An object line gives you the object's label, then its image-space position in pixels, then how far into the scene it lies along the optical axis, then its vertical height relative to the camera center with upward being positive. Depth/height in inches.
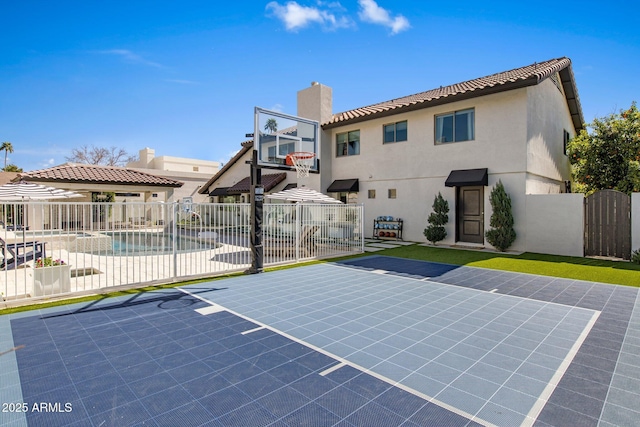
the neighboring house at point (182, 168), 1269.7 +230.0
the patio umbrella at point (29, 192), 334.6 +21.1
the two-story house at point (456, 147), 531.8 +119.1
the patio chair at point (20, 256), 331.4 -45.6
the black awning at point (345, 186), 725.3 +55.2
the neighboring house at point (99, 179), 681.0 +70.3
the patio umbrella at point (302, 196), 490.9 +23.5
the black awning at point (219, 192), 992.8 +62.1
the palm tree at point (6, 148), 2167.8 +419.6
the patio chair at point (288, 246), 465.7 -48.4
